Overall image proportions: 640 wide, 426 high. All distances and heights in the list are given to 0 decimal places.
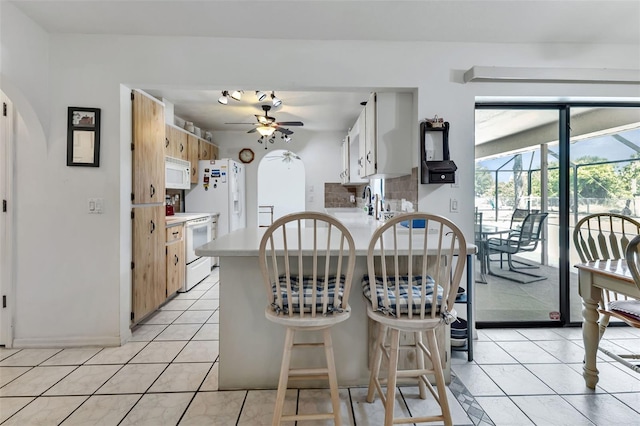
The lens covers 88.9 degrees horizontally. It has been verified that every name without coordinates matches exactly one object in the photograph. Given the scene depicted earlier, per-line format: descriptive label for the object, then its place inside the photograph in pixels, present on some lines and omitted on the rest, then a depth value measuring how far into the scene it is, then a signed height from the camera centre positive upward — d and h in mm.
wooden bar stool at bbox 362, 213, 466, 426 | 1437 -447
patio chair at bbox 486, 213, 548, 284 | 2936 -289
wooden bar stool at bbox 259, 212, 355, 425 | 1447 -446
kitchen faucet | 4293 +136
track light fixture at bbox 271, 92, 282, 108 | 3656 +1266
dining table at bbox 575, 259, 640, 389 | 1876 -527
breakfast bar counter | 1911 -739
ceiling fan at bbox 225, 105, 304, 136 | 4234 +1151
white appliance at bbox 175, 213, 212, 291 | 3949 -406
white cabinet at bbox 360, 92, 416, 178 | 2736 +679
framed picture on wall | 2451 +552
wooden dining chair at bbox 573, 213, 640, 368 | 1467 -217
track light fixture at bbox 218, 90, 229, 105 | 3529 +1233
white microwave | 4004 +488
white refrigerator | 4961 +273
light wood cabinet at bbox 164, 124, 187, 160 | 3986 +881
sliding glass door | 2863 +191
